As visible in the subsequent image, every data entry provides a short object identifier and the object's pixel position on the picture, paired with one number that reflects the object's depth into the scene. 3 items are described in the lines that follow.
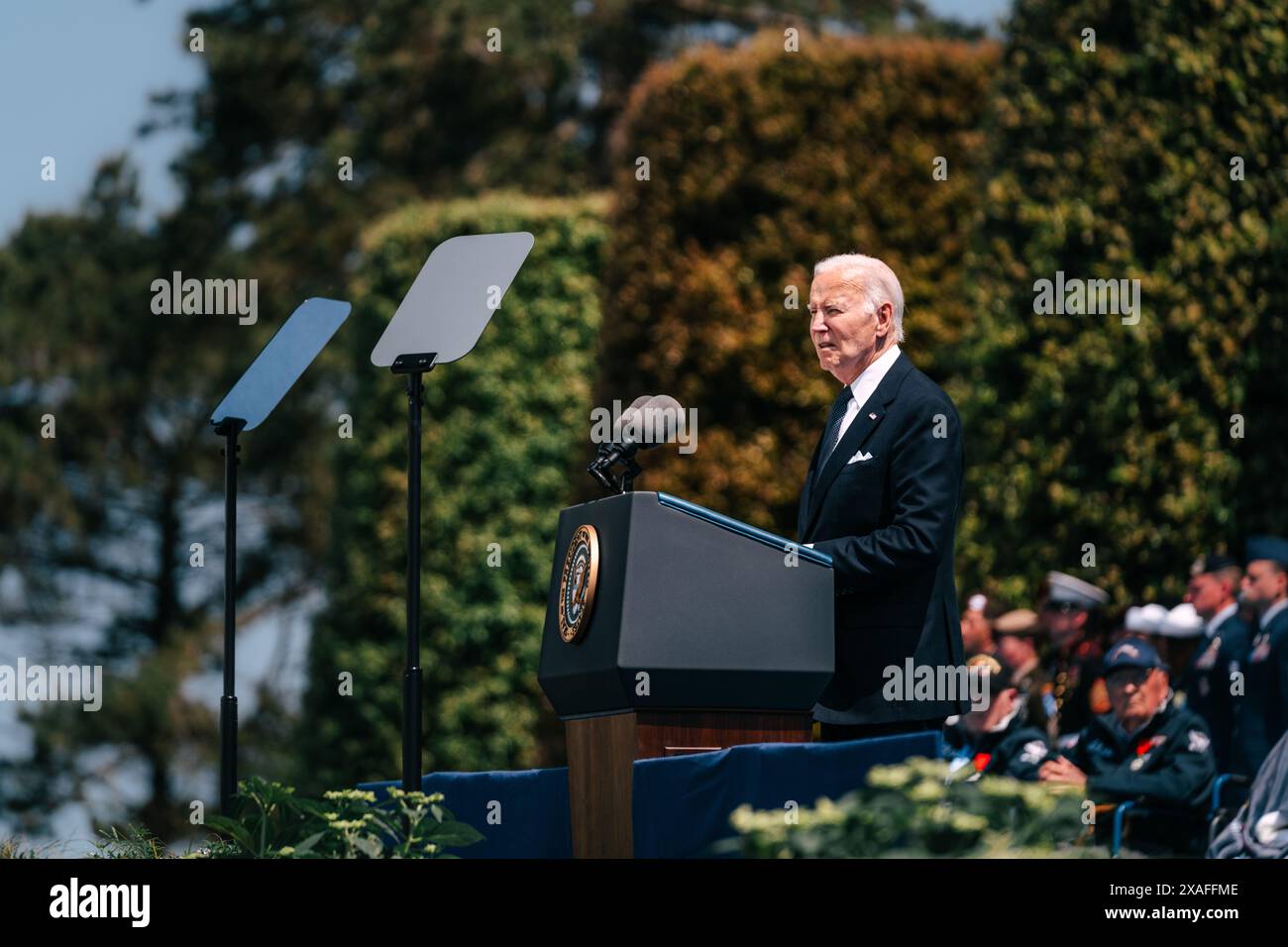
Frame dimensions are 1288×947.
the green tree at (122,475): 27.64
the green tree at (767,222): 14.27
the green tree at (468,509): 17.09
